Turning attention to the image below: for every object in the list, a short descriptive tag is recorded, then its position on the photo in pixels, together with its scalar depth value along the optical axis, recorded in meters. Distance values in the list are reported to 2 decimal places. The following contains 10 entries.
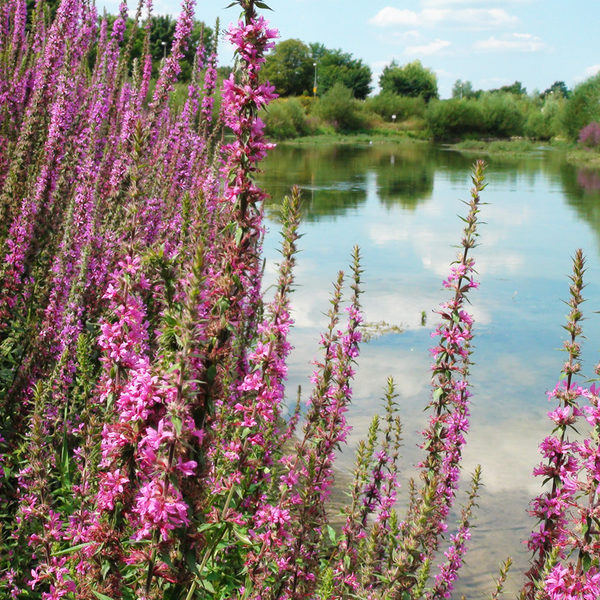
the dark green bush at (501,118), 67.62
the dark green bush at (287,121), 49.44
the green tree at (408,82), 85.88
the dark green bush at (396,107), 71.56
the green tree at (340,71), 80.12
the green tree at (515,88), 139.80
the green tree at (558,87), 150.88
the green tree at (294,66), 78.50
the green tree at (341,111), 62.94
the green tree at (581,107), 52.30
